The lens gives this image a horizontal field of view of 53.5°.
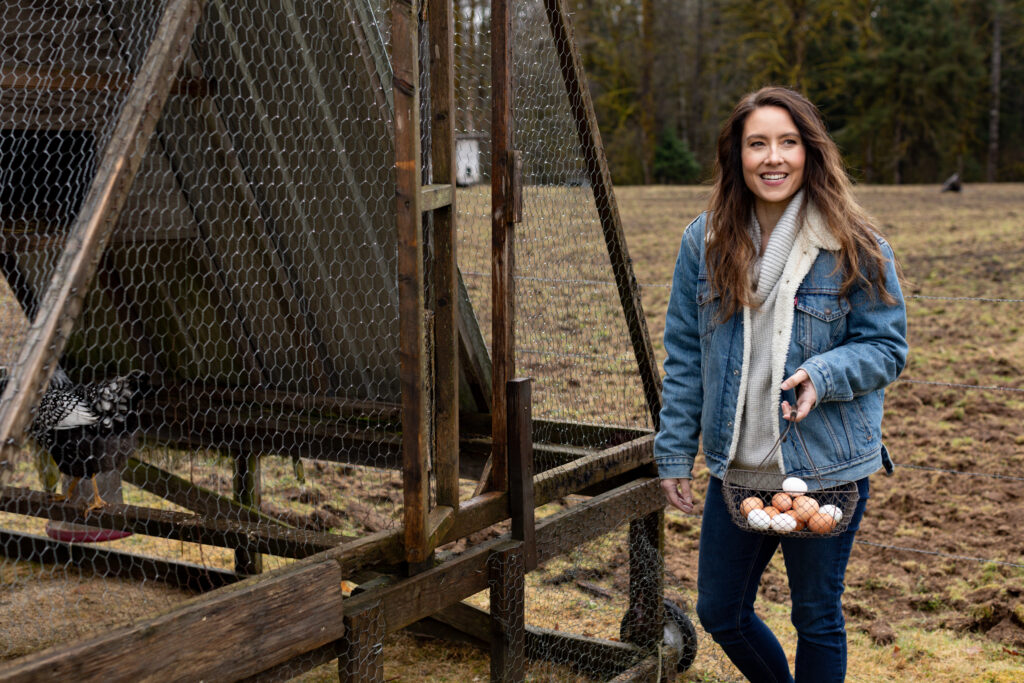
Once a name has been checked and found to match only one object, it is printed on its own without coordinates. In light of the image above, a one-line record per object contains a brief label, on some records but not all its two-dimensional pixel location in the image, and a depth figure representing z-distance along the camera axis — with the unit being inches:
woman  87.7
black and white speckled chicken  125.5
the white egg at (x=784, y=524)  84.7
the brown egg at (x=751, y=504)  87.8
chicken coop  82.0
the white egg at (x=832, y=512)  84.7
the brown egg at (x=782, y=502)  86.3
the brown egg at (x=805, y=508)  84.9
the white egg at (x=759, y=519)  85.4
